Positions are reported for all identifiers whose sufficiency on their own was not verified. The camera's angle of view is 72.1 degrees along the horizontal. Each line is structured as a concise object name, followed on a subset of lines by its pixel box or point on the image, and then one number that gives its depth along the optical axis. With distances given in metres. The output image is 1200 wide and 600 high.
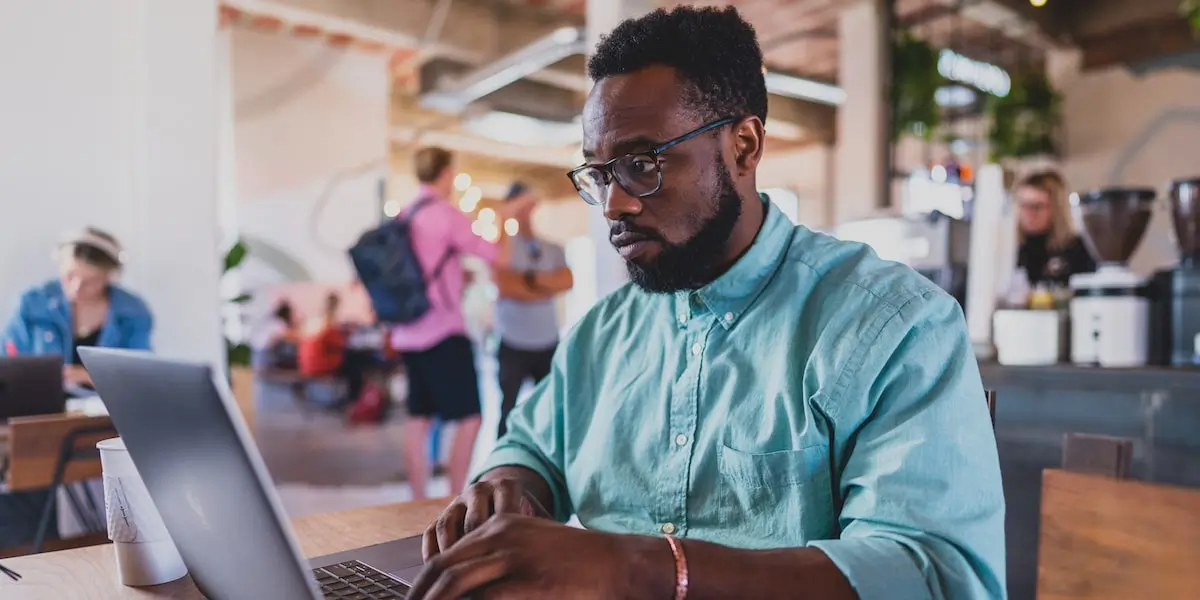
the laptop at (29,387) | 2.31
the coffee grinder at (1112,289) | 2.12
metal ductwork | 5.45
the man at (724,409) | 0.72
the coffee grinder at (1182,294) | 2.09
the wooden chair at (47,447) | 2.05
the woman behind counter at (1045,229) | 3.67
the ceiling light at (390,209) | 7.52
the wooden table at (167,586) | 0.89
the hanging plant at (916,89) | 5.36
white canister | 2.29
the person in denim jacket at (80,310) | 3.08
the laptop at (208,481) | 0.54
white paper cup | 0.90
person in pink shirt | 3.51
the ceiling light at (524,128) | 8.05
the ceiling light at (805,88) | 7.25
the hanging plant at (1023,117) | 5.88
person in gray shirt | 3.85
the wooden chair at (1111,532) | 0.88
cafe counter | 1.90
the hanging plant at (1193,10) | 3.37
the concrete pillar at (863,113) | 5.60
